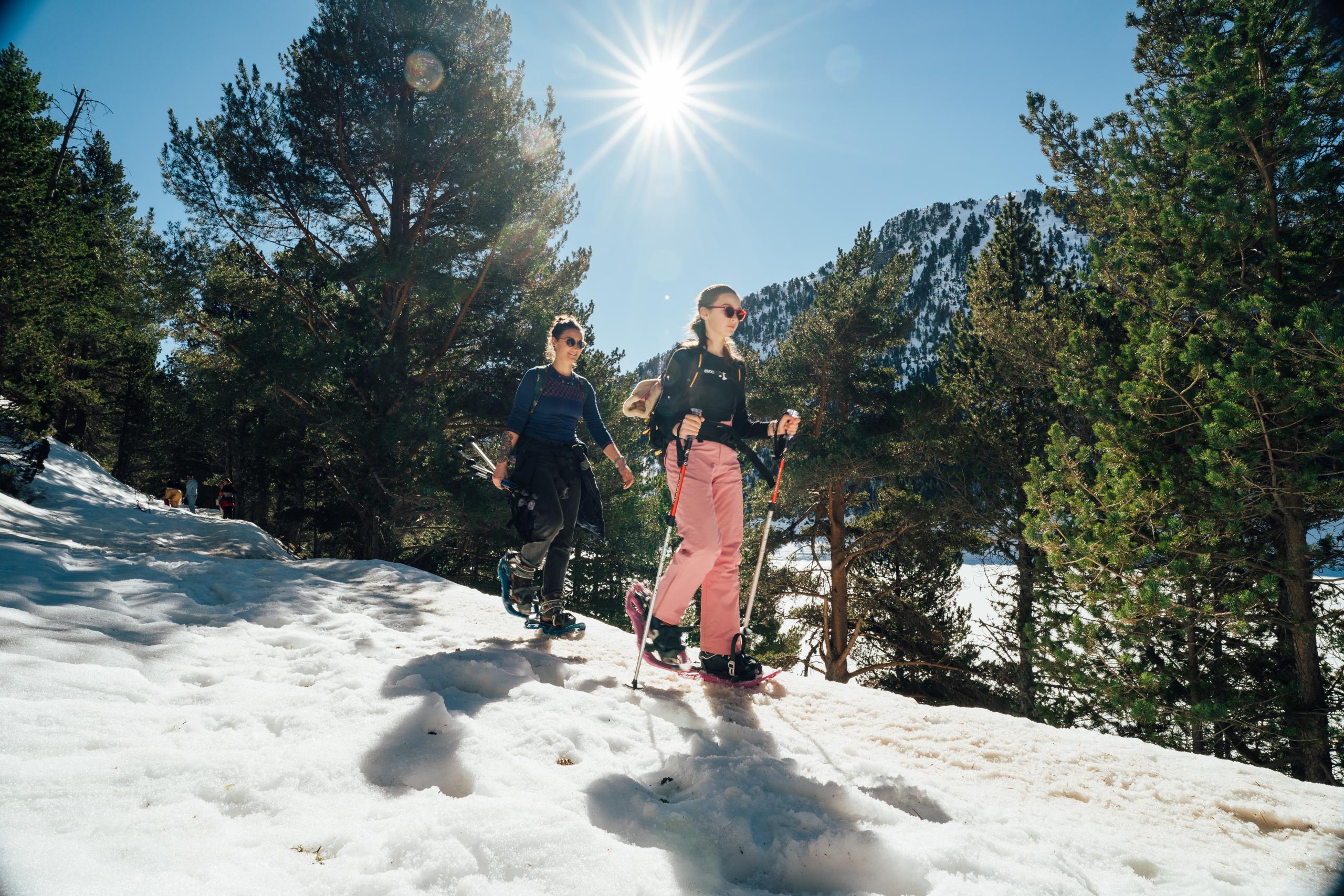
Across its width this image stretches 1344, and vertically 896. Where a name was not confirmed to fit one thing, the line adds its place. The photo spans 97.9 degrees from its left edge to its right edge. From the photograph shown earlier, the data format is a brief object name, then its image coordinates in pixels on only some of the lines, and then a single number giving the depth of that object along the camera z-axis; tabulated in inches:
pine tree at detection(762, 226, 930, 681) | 496.7
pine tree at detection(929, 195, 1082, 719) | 433.4
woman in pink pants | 143.1
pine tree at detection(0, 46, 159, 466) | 388.8
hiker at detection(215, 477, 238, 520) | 677.9
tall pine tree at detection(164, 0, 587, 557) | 425.1
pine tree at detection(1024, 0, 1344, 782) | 219.3
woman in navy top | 175.8
